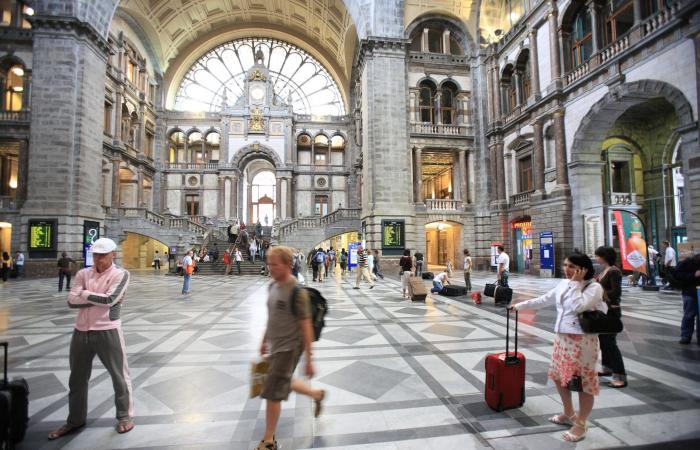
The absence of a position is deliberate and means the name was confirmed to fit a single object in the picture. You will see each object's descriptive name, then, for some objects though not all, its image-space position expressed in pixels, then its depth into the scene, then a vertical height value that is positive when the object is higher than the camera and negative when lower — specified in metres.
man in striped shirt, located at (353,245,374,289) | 13.08 -0.81
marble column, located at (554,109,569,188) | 16.72 +4.68
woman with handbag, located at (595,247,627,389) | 3.84 -0.65
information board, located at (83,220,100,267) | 18.88 +0.88
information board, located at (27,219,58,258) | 18.11 +0.90
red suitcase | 3.37 -1.38
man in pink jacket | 2.97 -0.78
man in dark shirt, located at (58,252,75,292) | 12.62 -0.69
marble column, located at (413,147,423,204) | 22.84 +5.05
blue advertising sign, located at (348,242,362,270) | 22.86 -0.59
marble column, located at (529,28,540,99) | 18.66 +9.94
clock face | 33.78 +15.54
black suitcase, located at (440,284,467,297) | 10.72 -1.46
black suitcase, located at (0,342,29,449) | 2.56 -1.27
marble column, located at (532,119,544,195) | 18.09 +4.80
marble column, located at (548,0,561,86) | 17.23 +10.09
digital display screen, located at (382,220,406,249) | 20.25 +0.72
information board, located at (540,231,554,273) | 16.77 -0.31
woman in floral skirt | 2.85 -0.90
